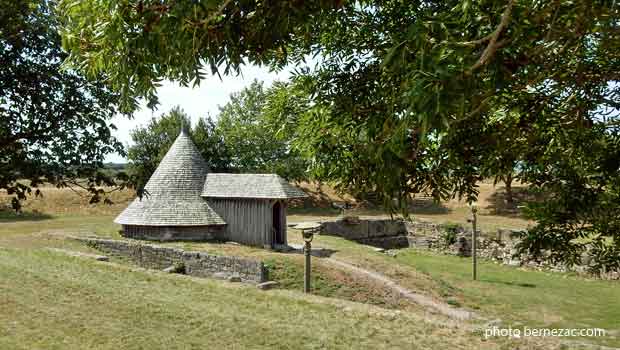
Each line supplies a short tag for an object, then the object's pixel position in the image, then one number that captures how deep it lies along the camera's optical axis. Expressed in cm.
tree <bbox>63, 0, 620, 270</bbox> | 267
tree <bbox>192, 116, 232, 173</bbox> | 3969
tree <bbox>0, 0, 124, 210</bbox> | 609
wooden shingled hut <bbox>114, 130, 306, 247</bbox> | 1903
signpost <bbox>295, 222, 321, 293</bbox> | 1209
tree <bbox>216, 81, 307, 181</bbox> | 3747
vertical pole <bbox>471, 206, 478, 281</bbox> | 1728
